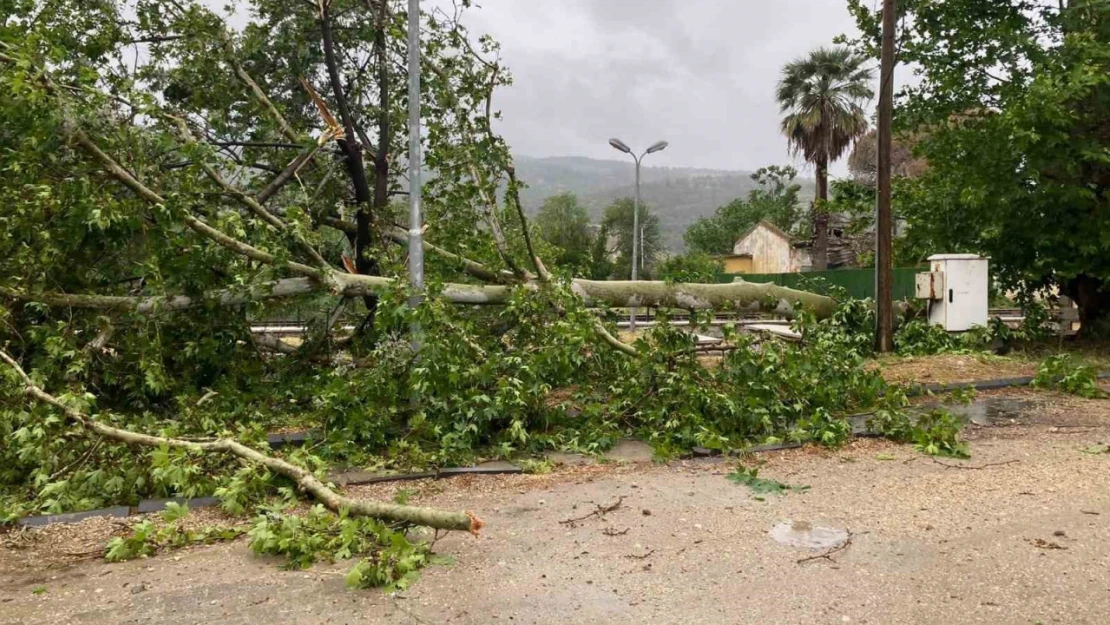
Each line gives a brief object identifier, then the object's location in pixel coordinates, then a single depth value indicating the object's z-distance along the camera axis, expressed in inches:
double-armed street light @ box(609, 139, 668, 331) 835.4
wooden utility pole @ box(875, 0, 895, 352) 399.9
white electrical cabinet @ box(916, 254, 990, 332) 386.3
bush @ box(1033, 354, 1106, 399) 300.2
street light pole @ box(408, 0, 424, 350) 244.7
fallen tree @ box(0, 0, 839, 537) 215.5
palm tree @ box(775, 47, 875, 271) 1120.8
